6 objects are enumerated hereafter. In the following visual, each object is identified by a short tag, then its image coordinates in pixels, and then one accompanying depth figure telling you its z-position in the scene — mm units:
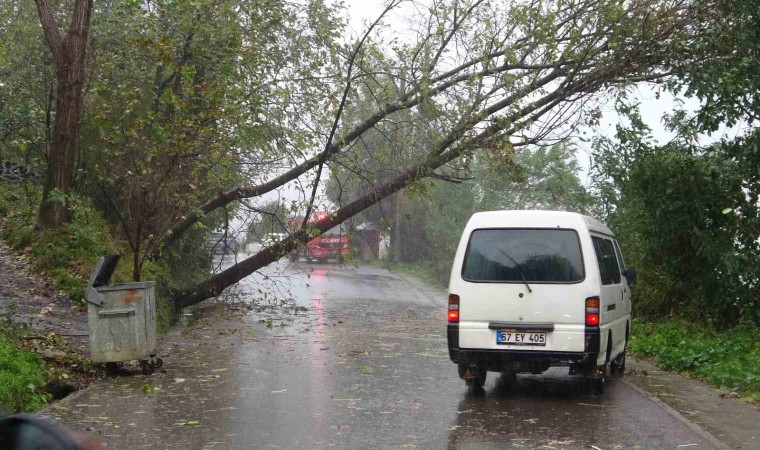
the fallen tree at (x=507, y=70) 15914
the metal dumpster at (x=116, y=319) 10477
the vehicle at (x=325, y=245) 18031
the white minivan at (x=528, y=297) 9297
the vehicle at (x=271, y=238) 18297
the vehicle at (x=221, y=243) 19438
